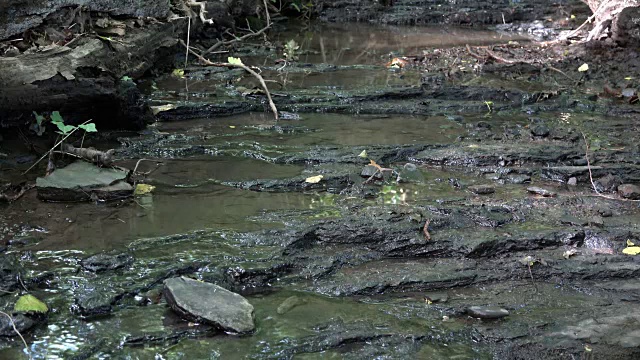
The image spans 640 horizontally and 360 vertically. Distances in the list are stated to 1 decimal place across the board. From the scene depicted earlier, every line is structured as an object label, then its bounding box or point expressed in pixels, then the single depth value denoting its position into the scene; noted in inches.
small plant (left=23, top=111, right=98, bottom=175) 181.3
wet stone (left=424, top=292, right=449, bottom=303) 129.1
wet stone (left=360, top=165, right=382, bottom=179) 187.3
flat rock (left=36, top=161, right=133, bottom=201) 166.1
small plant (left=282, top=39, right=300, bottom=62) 348.8
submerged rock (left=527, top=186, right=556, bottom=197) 178.5
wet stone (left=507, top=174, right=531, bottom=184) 189.6
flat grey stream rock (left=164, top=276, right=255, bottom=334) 117.0
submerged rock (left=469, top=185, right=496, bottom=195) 179.6
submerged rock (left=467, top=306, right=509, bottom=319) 123.1
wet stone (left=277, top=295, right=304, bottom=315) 124.5
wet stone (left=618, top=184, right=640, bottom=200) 177.2
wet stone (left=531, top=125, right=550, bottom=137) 225.3
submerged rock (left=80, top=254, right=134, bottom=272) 134.0
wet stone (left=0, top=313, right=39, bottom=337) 113.5
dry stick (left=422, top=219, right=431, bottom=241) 149.9
